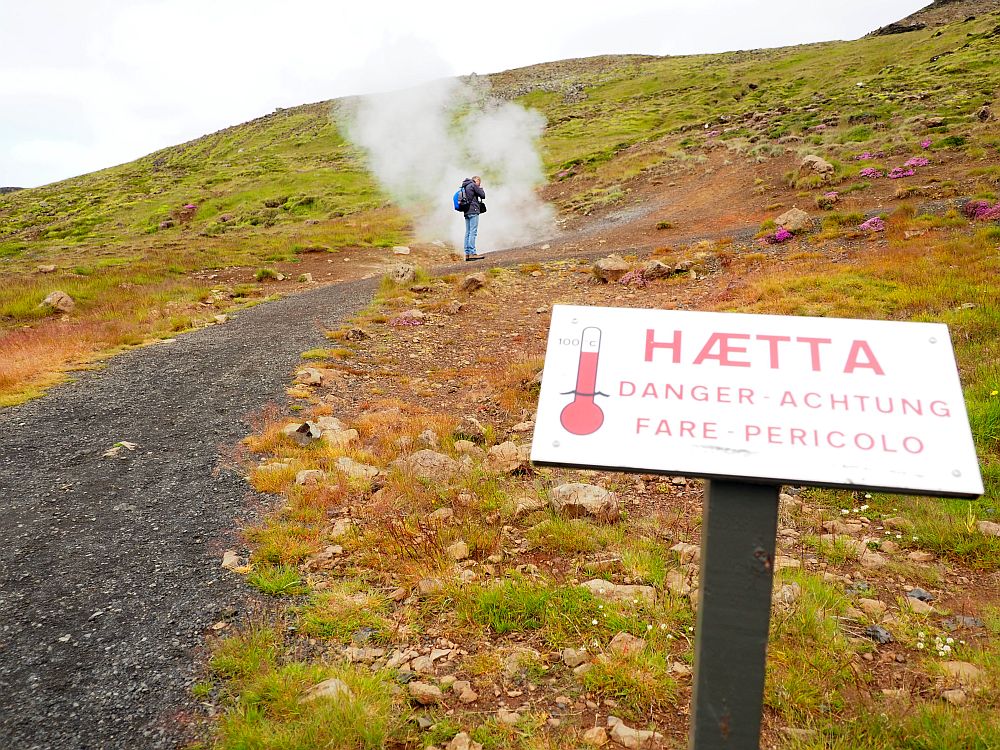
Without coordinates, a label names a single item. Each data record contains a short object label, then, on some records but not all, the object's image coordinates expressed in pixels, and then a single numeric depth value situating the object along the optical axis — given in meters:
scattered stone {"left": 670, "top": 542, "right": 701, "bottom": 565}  4.13
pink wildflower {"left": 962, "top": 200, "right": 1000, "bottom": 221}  12.41
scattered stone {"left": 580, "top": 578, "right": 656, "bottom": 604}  3.73
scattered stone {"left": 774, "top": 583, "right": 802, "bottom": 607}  3.61
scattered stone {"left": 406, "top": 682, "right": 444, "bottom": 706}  3.09
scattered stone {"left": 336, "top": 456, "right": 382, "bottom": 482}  5.62
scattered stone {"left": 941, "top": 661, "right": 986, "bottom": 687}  3.00
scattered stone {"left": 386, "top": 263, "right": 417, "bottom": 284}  15.51
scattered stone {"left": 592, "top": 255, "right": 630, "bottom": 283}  14.04
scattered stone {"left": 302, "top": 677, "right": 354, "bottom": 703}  2.97
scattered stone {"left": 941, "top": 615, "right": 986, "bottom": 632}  3.44
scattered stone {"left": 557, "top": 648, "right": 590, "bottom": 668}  3.29
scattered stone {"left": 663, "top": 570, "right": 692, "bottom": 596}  3.77
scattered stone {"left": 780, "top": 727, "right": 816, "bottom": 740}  2.73
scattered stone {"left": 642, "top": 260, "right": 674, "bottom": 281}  13.62
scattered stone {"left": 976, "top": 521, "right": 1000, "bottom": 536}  4.16
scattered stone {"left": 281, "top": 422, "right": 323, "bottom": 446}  6.58
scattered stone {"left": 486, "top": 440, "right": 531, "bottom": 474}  5.70
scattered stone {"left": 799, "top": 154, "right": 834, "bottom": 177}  19.09
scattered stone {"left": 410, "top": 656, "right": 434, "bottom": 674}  3.30
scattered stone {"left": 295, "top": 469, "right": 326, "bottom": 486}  5.53
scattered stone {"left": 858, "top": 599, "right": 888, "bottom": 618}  3.61
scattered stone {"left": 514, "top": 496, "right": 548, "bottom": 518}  4.81
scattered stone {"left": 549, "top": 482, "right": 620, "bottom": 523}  4.73
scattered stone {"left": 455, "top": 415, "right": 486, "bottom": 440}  6.48
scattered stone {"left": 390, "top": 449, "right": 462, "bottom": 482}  5.58
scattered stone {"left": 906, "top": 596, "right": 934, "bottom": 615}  3.61
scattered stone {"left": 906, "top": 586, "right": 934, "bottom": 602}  3.73
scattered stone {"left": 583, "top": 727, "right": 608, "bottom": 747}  2.80
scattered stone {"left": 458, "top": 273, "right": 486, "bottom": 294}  14.26
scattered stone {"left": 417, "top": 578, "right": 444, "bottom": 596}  3.90
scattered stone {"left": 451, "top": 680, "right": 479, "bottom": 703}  3.11
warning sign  2.04
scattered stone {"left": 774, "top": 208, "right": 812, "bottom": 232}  14.99
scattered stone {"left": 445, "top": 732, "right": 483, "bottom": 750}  2.82
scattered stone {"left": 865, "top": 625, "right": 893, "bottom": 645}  3.38
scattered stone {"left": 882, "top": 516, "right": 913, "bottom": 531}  4.44
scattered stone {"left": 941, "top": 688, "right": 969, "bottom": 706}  2.86
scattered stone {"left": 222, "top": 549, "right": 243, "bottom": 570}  4.37
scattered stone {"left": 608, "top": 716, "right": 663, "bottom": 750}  2.79
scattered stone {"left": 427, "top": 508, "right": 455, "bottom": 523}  4.76
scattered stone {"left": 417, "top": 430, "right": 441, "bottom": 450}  6.25
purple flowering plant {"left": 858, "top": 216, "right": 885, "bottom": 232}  13.34
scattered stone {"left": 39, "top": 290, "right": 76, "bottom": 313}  14.53
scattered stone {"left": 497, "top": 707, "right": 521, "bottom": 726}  2.94
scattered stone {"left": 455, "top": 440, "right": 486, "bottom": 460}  6.08
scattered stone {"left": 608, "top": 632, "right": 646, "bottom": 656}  3.27
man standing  18.47
